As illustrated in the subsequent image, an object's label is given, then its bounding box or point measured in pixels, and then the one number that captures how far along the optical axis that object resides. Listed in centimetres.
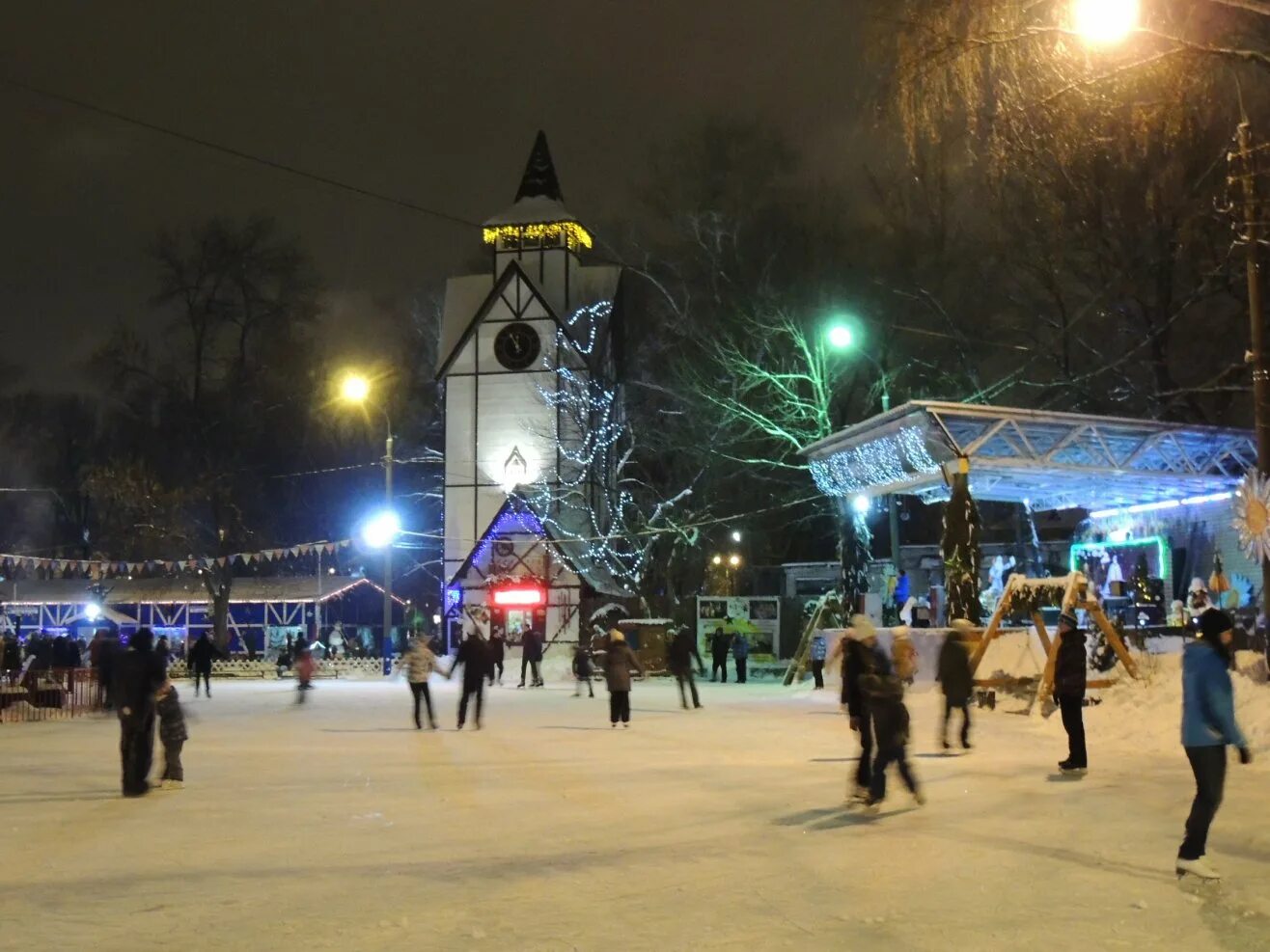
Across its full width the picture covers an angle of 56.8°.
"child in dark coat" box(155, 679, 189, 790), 1133
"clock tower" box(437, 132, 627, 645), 4172
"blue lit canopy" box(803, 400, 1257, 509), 2091
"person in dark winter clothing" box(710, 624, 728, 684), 3183
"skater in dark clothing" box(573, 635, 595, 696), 2663
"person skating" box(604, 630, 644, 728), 1791
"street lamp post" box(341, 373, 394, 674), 2911
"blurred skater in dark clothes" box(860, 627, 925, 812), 965
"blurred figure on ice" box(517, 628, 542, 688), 2981
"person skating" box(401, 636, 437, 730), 1728
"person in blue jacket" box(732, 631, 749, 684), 3162
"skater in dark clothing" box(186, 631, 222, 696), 2777
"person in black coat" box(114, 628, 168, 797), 1112
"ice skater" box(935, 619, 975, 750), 1366
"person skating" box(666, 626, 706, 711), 2179
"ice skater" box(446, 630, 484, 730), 1774
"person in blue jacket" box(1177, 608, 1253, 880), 686
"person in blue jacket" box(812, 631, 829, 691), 2611
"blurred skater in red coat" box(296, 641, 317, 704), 2369
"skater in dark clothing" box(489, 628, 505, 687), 2800
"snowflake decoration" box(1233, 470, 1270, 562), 1494
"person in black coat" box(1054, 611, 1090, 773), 1196
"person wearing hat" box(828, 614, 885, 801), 998
